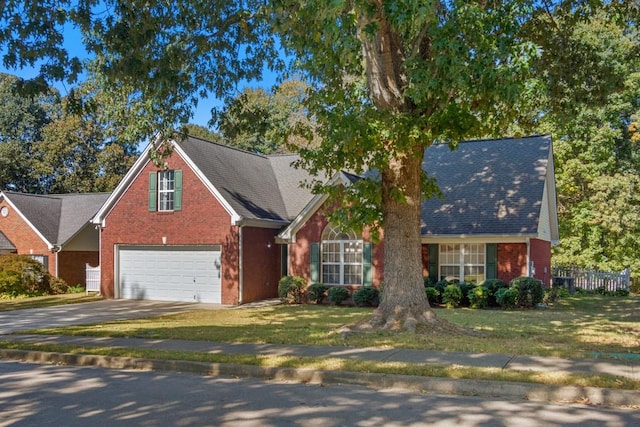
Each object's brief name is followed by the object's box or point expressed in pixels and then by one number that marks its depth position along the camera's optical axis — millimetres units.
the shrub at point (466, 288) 20578
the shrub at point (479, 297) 20016
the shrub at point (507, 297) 19609
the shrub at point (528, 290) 19812
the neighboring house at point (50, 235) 31156
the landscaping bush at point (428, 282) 21403
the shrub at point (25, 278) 27281
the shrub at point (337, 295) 21969
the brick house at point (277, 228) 21688
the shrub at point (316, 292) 22547
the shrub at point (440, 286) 20922
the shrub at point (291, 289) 22781
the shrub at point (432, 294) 20781
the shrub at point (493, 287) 20203
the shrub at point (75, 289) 30106
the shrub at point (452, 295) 20359
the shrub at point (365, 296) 21344
